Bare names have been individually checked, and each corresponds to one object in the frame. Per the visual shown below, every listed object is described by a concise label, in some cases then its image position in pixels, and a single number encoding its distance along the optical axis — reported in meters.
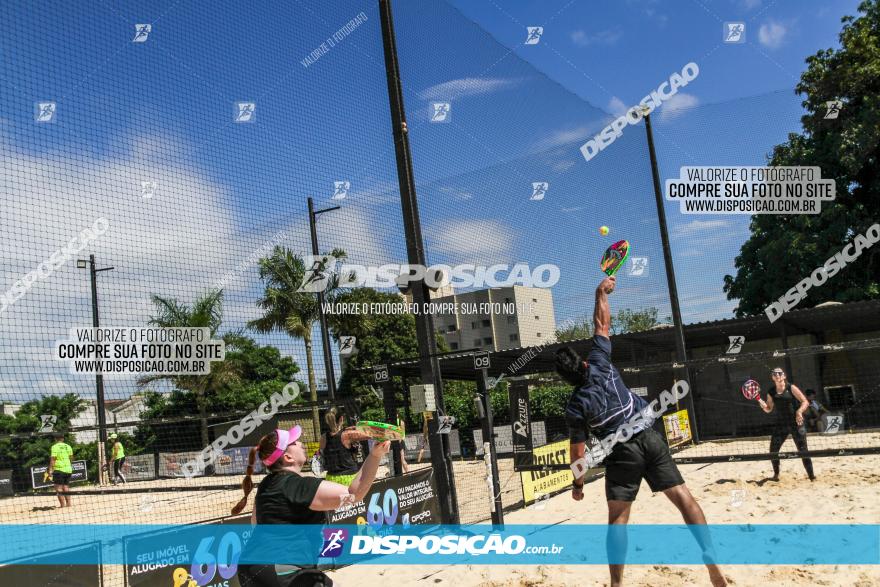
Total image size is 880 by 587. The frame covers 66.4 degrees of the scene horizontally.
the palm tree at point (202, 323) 10.02
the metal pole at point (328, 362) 13.91
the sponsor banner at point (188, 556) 5.94
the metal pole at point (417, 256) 8.70
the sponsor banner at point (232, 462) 23.06
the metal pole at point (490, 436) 8.30
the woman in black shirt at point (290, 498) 3.56
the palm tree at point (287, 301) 17.44
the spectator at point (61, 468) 15.82
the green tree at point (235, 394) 28.20
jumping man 4.75
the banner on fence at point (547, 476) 10.29
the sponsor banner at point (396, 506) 8.07
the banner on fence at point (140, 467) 25.95
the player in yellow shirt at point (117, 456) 21.75
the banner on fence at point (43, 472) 25.51
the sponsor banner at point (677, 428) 14.67
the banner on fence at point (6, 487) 24.68
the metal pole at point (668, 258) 16.80
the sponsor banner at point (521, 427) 10.20
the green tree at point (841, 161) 20.50
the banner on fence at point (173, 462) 25.16
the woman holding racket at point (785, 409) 9.45
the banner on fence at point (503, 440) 21.11
